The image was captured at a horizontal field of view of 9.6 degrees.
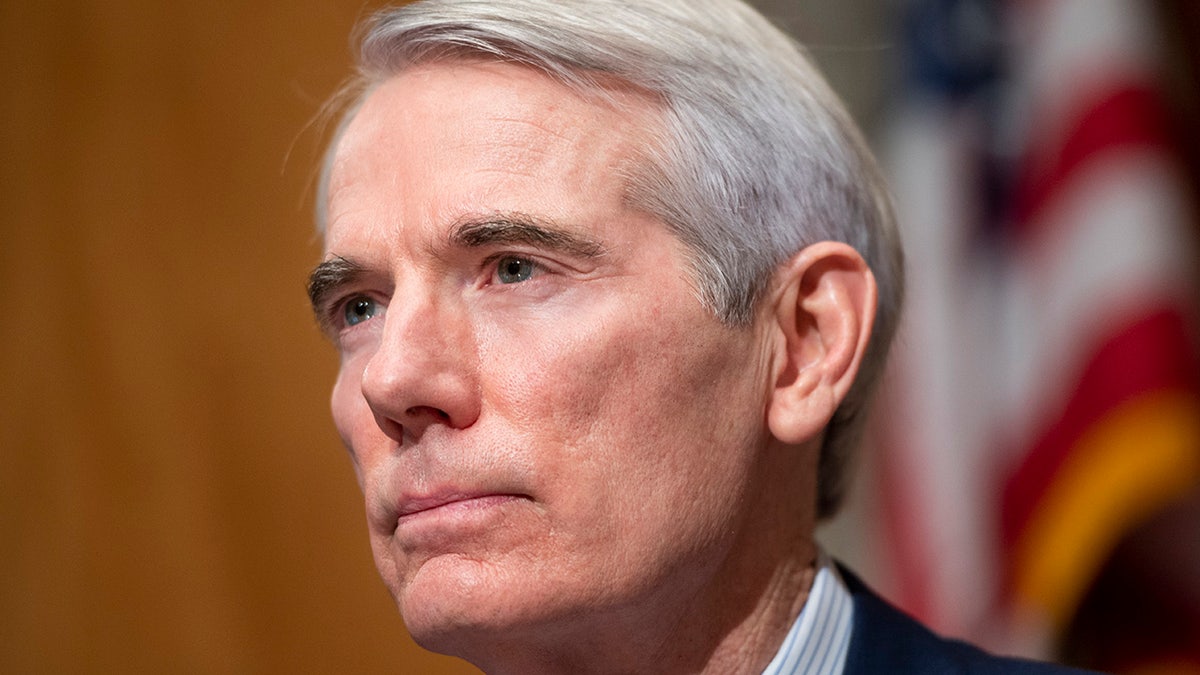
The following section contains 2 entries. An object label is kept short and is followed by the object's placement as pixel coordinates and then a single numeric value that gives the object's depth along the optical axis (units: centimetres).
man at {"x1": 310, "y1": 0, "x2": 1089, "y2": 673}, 220
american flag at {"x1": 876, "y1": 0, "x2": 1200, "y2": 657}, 247
